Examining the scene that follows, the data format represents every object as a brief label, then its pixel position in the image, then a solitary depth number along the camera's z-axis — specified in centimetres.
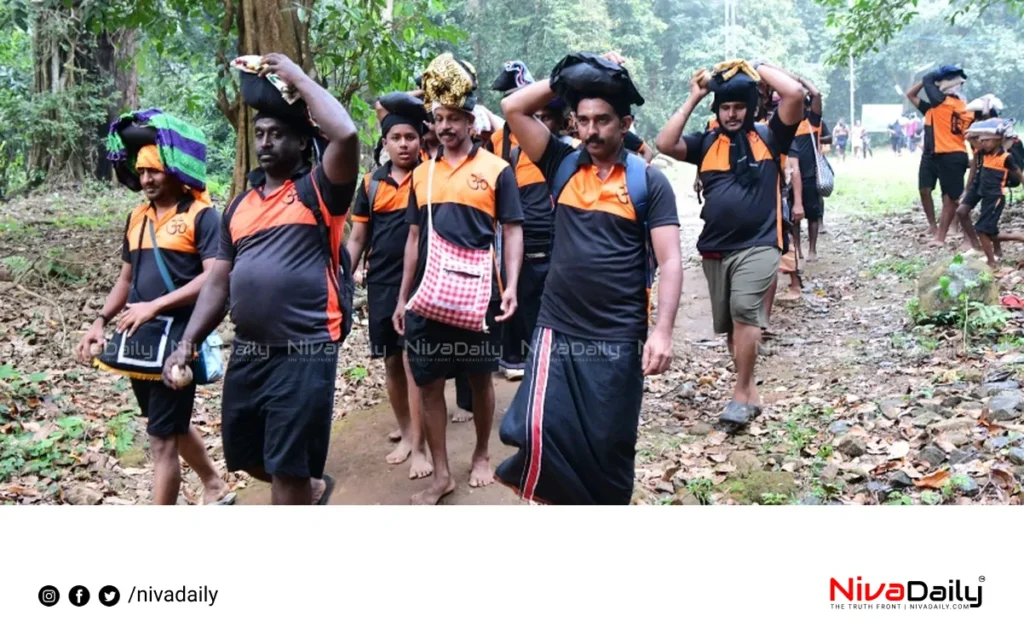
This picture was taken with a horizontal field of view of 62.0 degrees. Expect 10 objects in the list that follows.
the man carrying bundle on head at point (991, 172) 655
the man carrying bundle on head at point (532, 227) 446
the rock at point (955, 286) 499
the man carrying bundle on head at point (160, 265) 294
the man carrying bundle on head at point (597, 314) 265
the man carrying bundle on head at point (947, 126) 722
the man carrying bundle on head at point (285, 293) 268
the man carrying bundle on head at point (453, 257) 318
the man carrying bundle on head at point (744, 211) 414
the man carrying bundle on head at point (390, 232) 373
